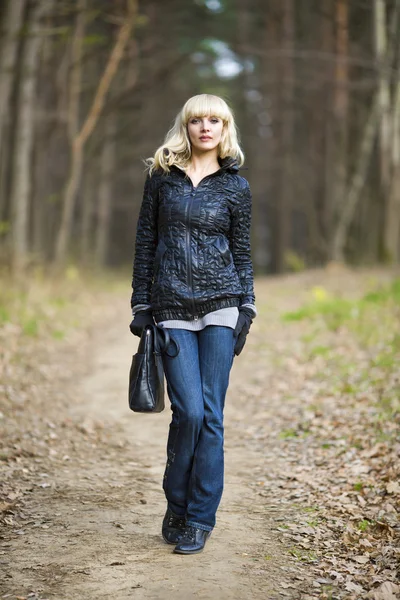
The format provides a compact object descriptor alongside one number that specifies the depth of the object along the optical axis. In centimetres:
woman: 451
